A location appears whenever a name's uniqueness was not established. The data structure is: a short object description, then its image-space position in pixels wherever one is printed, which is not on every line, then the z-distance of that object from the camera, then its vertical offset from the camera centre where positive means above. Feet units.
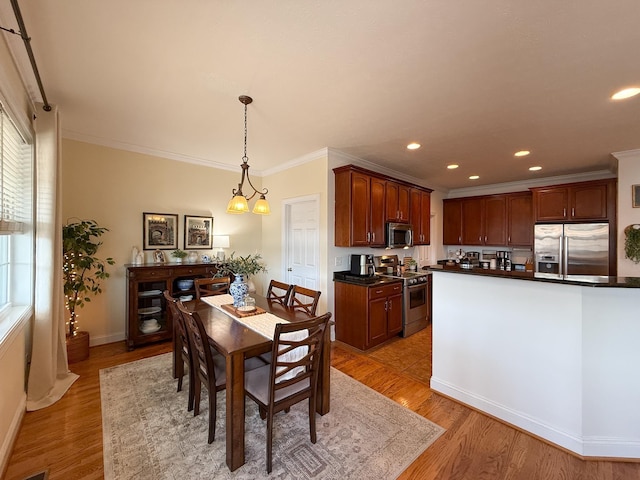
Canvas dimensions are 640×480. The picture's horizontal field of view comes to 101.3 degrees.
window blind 5.99 +1.58
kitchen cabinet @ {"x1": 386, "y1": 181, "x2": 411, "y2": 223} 13.80 +2.15
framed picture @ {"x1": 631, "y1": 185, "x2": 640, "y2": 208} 11.23 +2.01
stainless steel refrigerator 13.21 -0.33
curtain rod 4.65 +4.05
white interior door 12.98 -0.05
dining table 5.34 -2.50
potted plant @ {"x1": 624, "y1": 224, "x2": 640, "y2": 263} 11.08 -0.02
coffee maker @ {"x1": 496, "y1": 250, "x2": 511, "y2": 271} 18.28 -1.28
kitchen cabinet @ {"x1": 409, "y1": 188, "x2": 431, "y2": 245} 15.53 +1.57
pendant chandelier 7.79 +1.13
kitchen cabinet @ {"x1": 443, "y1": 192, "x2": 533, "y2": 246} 16.87 +1.50
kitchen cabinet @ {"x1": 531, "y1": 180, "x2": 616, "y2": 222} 13.34 +2.19
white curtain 7.37 -0.81
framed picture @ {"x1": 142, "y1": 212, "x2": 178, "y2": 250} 12.46 +0.40
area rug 5.36 -4.70
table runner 6.12 -2.20
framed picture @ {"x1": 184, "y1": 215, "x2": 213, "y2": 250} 13.57 +0.36
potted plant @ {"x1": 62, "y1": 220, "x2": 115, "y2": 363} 9.65 -1.26
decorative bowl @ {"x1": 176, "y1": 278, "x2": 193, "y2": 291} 12.12 -2.06
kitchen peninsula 5.78 -2.79
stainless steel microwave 13.61 +0.32
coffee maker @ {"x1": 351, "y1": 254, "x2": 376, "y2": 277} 12.64 -1.20
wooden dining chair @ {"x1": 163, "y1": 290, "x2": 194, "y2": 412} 6.70 -3.29
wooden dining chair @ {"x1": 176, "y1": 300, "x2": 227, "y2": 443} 5.69 -2.89
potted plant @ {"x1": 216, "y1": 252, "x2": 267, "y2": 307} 7.98 -1.09
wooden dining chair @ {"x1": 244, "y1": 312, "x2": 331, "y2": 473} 5.30 -3.08
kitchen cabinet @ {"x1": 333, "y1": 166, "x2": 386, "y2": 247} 11.84 +1.52
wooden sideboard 10.88 -2.41
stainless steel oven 13.19 -2.89
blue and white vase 7.97 -1.54
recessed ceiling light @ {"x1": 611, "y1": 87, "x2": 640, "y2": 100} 6.97 +4.08
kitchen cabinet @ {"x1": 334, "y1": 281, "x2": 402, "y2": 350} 11.27 -3.27
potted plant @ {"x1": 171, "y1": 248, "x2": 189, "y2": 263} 12.72 -0.76
